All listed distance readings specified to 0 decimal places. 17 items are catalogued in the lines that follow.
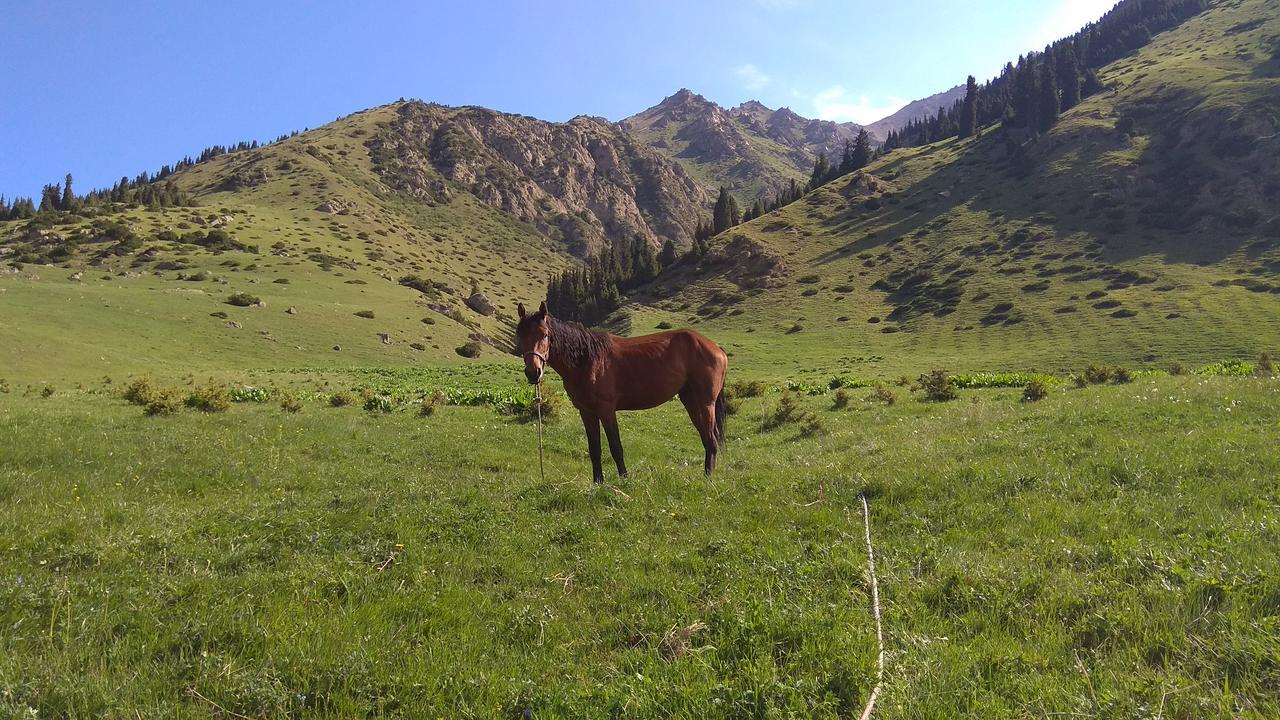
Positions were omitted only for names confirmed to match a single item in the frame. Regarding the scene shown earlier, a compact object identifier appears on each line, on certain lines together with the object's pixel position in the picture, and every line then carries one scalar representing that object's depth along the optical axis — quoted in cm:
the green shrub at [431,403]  2139
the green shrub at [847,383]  3313
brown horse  995
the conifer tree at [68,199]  11831
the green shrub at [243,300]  5926
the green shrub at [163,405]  1805
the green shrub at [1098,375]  2562
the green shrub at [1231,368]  2400
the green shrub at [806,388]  3023
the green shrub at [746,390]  2954
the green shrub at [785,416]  2009
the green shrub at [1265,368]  1998
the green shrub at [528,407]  2047
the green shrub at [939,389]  2264
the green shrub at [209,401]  1986
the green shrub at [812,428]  1705
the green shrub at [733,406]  2237
